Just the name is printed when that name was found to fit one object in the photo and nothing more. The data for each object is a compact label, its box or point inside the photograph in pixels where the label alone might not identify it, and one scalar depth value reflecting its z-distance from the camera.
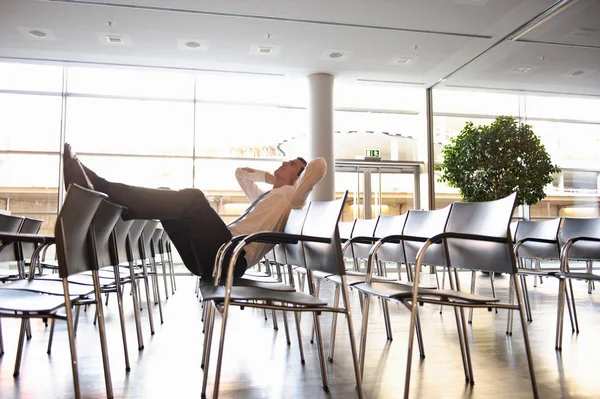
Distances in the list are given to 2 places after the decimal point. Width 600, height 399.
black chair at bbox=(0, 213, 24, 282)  2.88
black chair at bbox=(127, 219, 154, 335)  3.13
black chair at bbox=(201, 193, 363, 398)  1.64
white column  7.84
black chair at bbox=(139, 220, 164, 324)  3.45
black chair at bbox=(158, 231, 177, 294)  5.85
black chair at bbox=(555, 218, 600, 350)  2.96
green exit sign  9.30
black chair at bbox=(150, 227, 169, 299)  4.95
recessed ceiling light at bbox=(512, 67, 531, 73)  7.28
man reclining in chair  2.14
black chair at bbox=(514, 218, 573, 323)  3.75
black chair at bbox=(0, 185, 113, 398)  1.57
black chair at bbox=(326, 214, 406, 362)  2.62
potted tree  6.09
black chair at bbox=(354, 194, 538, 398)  1.84
